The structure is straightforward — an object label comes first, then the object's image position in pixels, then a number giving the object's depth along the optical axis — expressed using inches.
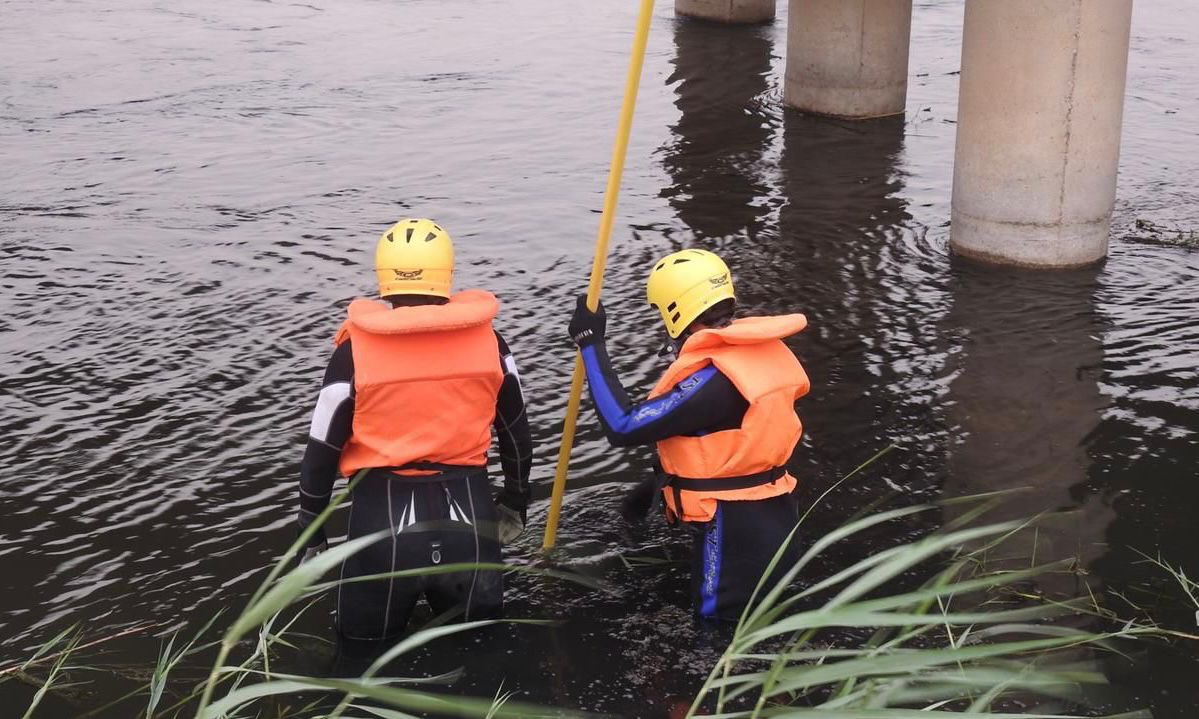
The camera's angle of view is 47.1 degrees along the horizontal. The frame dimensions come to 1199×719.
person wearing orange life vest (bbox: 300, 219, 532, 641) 189.0
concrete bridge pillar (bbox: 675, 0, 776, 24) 824.3
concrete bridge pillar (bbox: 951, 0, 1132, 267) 383.9
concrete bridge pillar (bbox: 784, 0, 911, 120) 579.2
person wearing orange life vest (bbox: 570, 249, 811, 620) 194.1
